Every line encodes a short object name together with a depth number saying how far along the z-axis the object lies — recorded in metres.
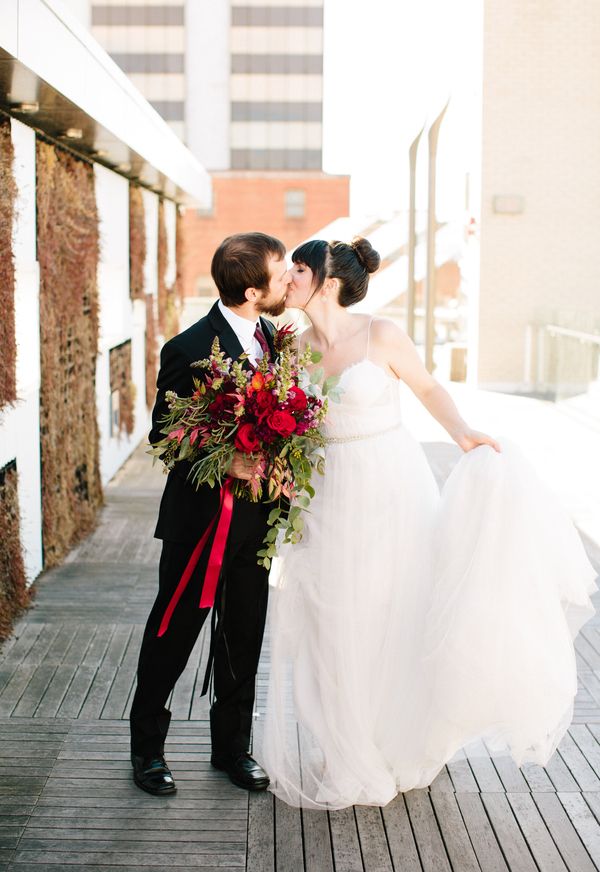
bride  3.08
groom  3.07
